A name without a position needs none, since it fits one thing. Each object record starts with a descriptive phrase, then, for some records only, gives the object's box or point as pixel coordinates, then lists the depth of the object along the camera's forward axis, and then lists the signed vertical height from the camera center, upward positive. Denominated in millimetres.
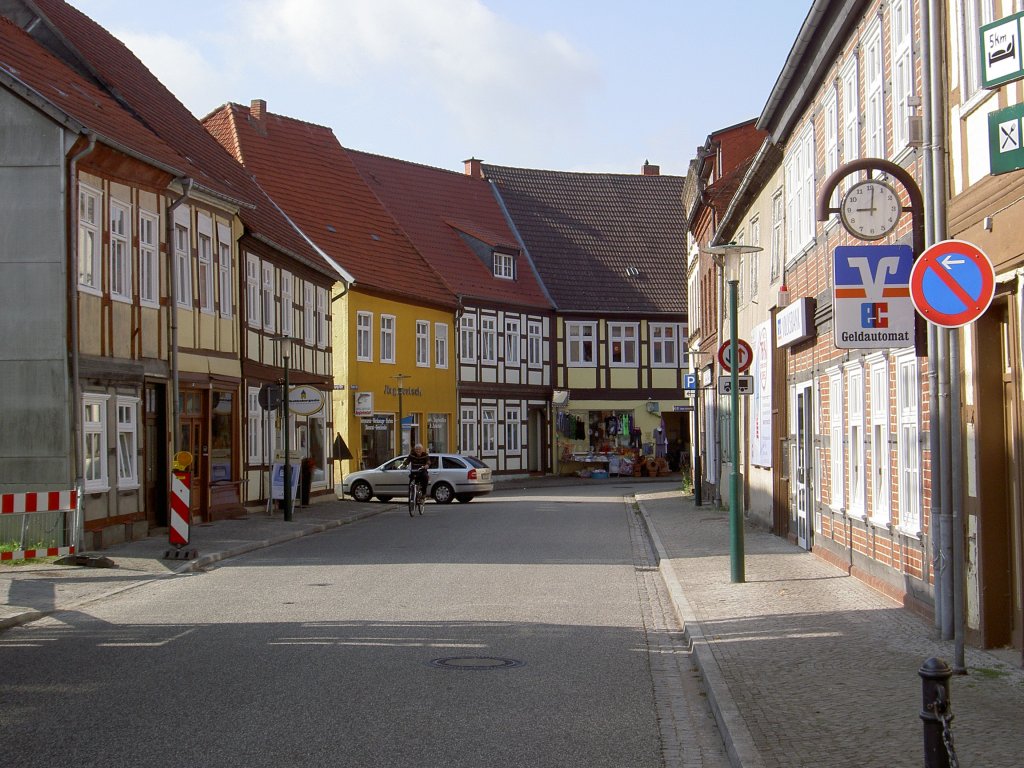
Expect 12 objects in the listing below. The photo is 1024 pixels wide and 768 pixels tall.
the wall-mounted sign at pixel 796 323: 17078 +1468
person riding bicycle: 29859 -673
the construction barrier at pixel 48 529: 15555 -1185
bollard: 4820 -1032
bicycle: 29469 -1279
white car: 35969 -1176
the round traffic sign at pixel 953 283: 7855 +871
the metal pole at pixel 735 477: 14633 -495
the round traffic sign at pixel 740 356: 16516 +966
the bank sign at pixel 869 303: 10125 +977
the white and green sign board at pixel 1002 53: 5660 +1626
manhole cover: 9719 -1679
